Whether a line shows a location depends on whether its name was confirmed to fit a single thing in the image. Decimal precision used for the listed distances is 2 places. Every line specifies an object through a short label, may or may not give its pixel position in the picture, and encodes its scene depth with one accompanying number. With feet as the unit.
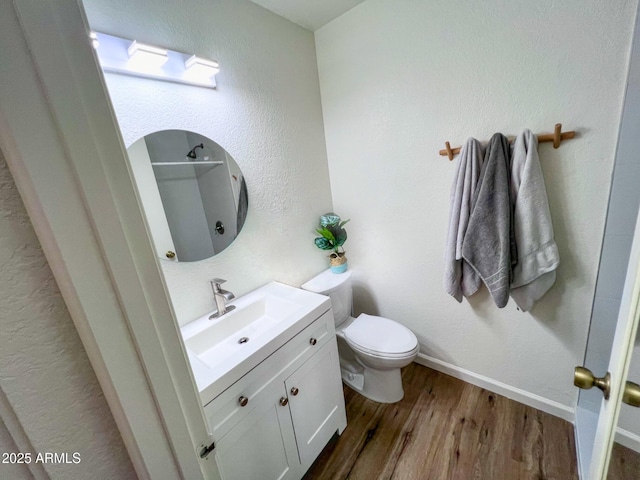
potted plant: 5.94
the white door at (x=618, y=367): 1.66
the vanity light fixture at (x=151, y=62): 3.26
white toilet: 4.87
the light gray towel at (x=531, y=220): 3.87
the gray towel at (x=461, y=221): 4.29
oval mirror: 3.83
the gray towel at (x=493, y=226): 4.04
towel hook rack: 3.72
